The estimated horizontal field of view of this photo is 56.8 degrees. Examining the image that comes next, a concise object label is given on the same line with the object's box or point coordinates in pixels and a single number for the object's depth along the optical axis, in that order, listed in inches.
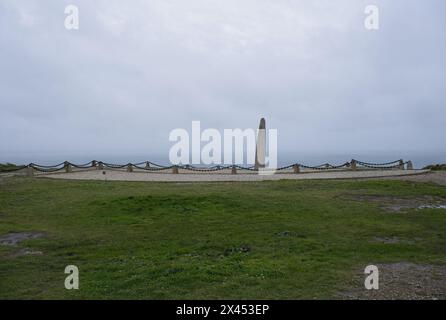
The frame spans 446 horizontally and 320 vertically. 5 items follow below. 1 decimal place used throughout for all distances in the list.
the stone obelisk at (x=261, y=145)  1029.2
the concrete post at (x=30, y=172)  849.9
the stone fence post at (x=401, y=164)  1030.0
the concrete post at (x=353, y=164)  984.9
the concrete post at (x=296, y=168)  930.0
